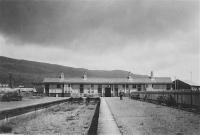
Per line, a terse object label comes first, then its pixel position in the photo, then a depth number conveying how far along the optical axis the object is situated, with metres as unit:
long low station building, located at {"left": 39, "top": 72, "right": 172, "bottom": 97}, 53.41
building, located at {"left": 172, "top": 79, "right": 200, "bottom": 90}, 51.73
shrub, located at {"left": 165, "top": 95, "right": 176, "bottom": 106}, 20.92
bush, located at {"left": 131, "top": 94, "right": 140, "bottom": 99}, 40.36
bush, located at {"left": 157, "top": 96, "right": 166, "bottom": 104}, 23.68
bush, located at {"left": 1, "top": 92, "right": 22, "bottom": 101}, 29.88
